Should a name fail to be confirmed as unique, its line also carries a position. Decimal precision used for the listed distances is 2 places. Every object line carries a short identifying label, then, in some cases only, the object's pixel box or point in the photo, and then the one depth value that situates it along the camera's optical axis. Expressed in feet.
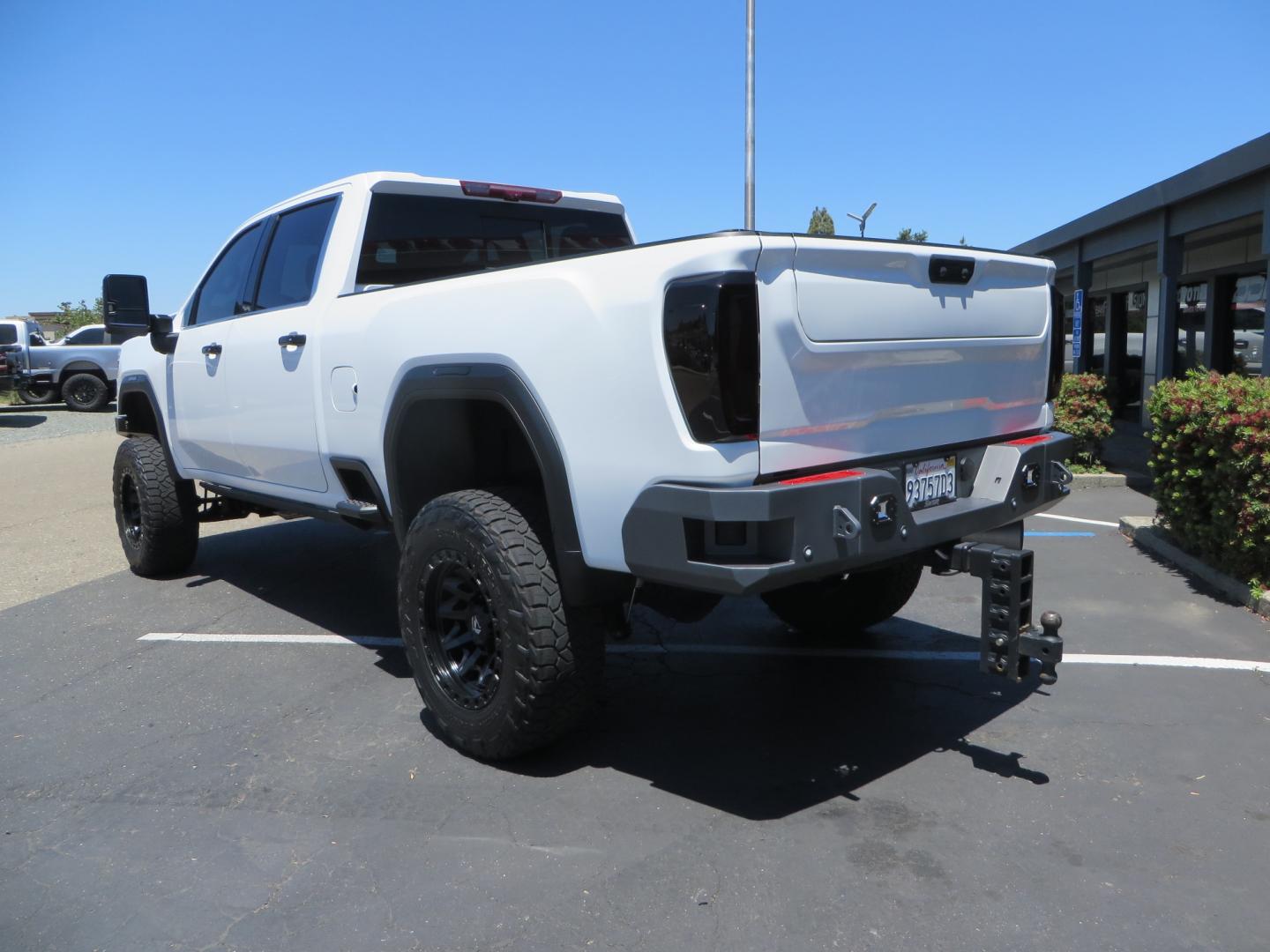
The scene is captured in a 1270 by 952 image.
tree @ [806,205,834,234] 139.09
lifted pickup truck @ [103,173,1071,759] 9.60
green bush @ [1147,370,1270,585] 18.84
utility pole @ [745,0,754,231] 55.83
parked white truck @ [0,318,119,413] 76.69
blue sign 42.70
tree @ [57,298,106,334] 133.28
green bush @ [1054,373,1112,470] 36.04
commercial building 34.73
